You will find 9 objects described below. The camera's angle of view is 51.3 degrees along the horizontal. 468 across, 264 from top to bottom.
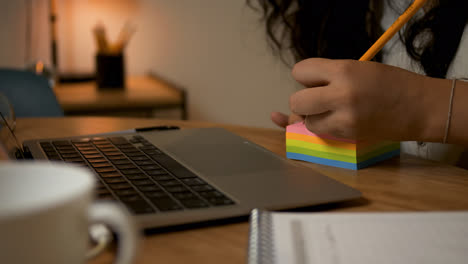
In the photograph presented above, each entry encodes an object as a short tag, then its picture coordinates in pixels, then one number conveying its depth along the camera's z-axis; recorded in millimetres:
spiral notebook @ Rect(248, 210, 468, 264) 336
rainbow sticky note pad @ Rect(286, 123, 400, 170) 610
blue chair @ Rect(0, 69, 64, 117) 1242
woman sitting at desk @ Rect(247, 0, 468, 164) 560
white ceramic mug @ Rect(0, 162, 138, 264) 210
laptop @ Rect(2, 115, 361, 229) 409
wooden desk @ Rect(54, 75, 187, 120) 1661
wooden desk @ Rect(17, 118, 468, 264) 360
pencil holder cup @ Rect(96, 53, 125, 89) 1949
